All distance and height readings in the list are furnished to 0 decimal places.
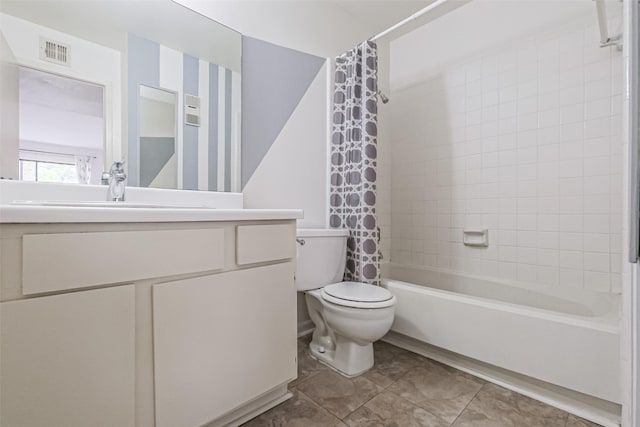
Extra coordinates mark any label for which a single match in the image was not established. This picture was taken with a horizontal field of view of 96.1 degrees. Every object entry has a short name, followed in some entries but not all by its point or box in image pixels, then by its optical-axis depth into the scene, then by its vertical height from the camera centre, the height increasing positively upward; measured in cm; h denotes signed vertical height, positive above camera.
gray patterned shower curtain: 177 +35
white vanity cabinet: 64 -30
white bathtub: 109 -53
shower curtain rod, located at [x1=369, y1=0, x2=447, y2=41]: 153 +110
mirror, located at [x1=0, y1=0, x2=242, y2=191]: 108 +58
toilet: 134 -44
